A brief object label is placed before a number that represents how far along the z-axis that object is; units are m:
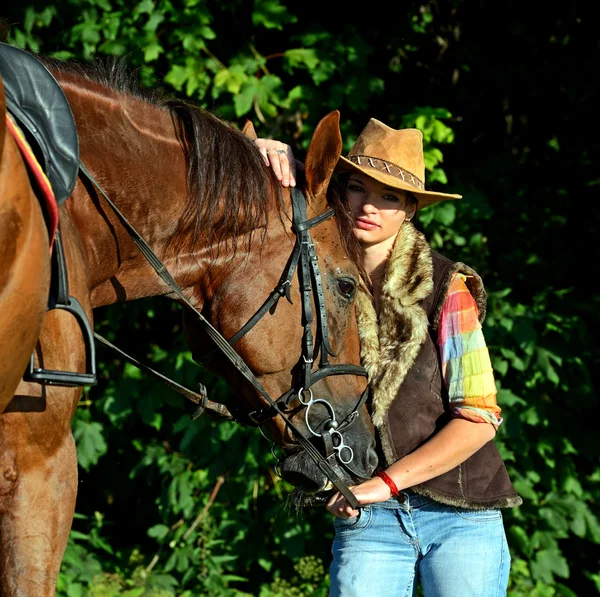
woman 4.88
